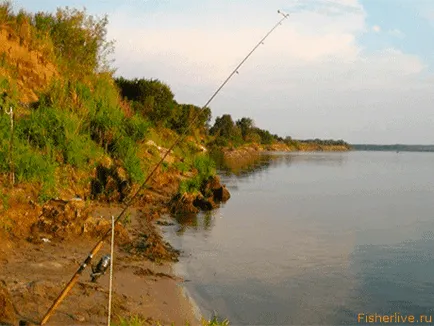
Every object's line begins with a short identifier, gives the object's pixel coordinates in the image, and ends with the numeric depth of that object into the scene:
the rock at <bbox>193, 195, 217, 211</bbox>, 17.12
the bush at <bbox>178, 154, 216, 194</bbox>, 16.98
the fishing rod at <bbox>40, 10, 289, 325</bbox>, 4.37
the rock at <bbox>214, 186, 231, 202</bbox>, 19.54
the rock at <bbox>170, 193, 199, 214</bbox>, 15.40
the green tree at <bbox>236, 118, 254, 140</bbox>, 116.19
